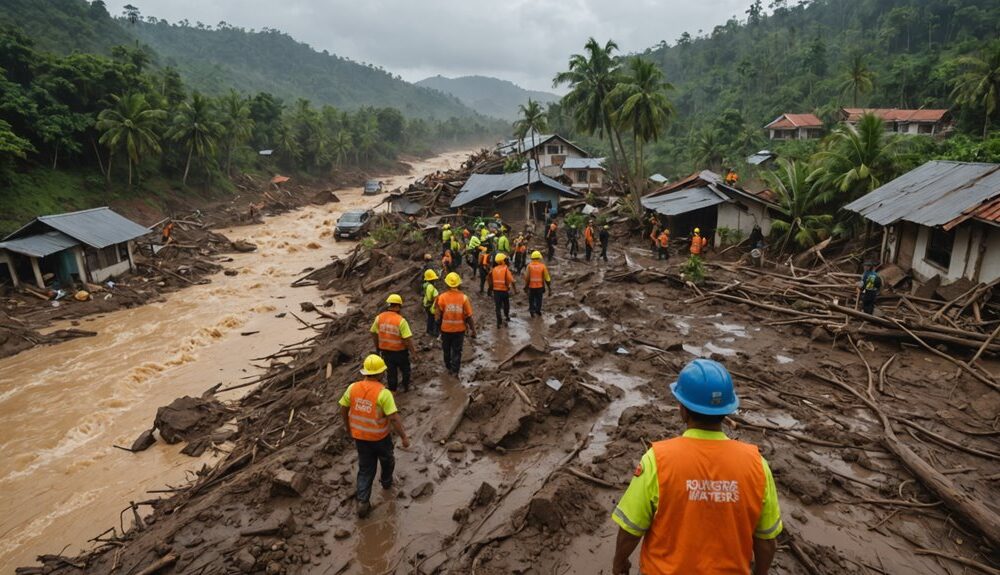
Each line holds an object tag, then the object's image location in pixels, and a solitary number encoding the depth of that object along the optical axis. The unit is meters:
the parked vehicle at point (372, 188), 48.86
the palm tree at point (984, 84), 32.41
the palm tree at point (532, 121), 43.75
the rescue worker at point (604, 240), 20.08
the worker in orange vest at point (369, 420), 5.66
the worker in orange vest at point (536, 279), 12.16
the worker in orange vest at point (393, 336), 7.96
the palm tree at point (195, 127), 35.31
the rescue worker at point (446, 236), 18.20
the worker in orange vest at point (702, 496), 2.60
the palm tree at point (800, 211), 17.80
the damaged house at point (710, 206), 20.52
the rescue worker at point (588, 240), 19.44
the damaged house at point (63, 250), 17.47
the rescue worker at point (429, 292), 10.55
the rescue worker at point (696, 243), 18.33
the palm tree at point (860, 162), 17.52
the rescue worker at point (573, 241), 20.92
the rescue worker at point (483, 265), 14.36
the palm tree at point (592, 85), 30.39
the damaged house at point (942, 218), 10.91
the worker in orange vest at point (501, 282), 11.68
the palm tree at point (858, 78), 48.84
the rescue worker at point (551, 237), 19.64
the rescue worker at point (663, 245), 20.00
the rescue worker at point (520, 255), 17.53
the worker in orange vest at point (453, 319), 8.83
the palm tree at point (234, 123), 41.75
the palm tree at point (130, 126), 28.41
